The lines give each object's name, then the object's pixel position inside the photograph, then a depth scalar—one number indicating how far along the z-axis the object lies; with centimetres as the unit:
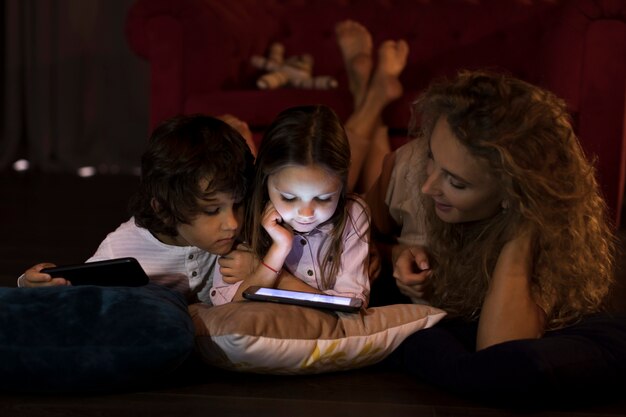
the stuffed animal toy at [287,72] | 336
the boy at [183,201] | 181
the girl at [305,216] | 179
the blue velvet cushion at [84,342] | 153
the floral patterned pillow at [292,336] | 164
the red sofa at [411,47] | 300
